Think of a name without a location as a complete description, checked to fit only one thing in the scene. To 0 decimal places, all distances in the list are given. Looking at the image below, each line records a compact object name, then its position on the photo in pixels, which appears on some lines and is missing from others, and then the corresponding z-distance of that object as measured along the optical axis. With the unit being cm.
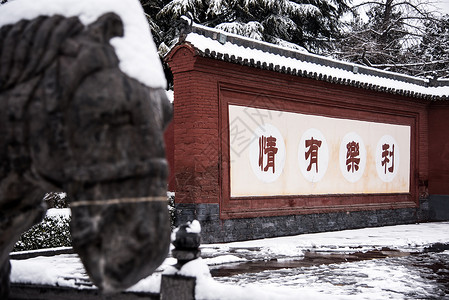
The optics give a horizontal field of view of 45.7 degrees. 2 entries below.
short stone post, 232
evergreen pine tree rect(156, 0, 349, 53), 1706
